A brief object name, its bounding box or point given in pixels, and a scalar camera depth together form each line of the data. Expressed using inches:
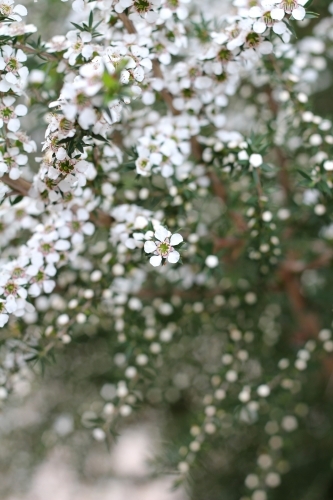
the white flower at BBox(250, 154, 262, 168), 15.6
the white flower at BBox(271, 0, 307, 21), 14.3
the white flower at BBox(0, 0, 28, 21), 14.7
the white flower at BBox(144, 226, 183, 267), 14.0
